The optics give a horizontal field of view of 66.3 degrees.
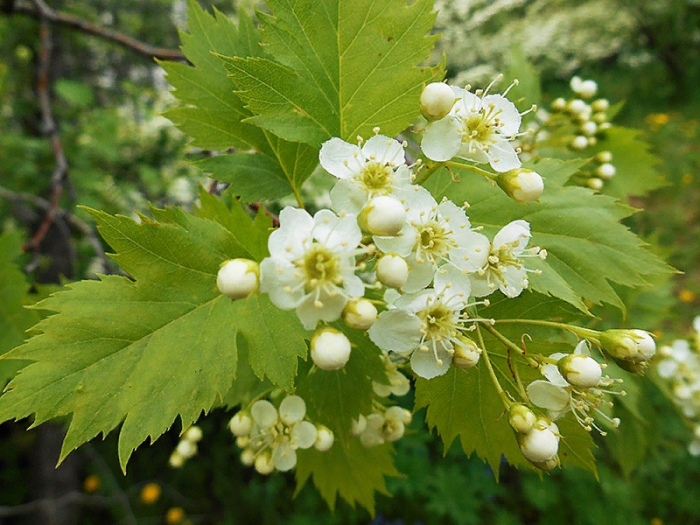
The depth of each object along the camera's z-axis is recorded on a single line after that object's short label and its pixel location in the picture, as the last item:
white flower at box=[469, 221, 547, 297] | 0.09
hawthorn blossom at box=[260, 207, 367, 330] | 0.08
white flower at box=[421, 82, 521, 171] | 0.09
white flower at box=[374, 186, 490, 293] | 0.09
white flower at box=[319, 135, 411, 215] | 0.09
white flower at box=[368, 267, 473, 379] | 0.09
